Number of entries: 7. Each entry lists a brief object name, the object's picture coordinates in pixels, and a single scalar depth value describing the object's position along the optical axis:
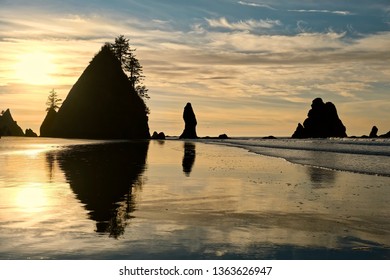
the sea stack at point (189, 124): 168.12
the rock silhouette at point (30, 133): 131.32
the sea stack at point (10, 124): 158.89
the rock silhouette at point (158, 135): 123.61
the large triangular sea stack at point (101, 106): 95.75
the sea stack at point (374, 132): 185.04
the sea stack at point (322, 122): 192.12
